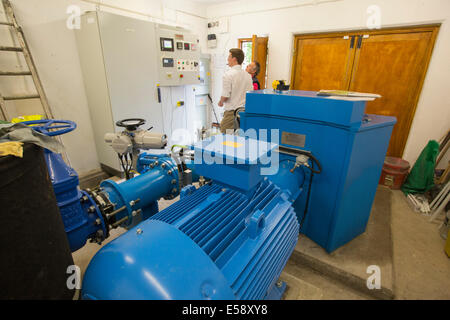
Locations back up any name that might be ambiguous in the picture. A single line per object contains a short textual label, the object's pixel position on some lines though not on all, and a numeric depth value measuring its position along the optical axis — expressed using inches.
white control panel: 121.9
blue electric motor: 24.3
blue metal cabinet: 53.9
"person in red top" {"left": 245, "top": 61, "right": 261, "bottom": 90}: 140.8
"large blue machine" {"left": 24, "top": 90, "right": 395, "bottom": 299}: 25.7
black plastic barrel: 24.0
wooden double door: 116.1
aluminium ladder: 81.3
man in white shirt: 121.2
